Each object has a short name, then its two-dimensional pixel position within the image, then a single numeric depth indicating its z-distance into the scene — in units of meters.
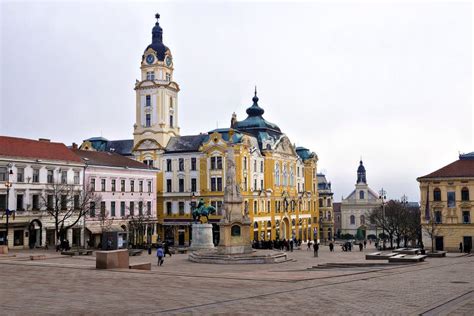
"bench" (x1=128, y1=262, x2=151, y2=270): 27.25
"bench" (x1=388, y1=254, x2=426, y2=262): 32.94
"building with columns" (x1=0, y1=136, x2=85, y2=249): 49.38
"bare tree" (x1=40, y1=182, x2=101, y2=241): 51.50
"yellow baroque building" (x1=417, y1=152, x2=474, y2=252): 55.78
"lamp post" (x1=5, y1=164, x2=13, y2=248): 45.99
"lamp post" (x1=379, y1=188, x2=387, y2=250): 69.59
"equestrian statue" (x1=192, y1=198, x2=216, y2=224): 51.09
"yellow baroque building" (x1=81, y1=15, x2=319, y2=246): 75.12
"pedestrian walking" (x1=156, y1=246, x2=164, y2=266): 33.51
